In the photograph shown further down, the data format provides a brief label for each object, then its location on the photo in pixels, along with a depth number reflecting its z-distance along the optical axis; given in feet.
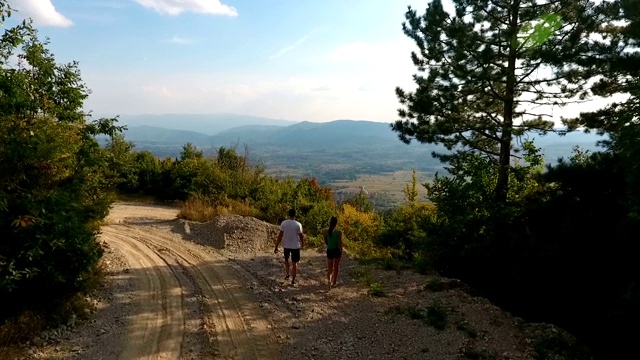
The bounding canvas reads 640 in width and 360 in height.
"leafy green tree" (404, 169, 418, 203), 63.20
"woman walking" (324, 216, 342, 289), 33.06
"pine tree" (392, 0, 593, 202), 37.06
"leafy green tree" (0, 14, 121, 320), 23.66
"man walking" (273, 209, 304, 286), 33.96
